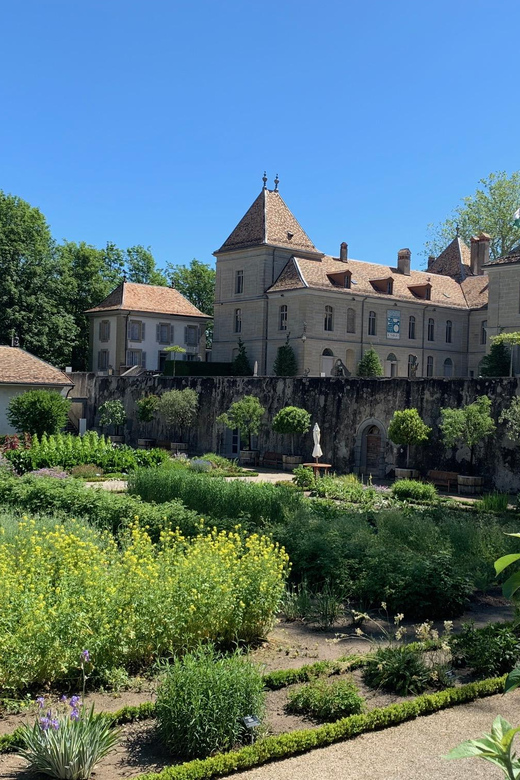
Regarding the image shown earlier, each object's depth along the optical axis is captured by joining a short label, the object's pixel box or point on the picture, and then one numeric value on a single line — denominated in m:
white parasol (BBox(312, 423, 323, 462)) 26.86
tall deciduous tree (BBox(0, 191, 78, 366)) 47.81
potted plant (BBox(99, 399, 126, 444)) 39.12
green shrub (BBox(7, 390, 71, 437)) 29.84
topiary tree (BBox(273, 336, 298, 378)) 44.22
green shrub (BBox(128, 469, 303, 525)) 15.65
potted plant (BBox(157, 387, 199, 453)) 35.34
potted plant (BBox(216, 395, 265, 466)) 32.22
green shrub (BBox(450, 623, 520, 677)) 7.68
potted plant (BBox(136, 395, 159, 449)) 37.28
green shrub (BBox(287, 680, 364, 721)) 6.57
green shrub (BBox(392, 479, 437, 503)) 21.70
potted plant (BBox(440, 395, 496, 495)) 25.31
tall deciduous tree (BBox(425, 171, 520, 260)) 53.94
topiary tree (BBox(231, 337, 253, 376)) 46.62
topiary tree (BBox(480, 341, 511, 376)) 37.44
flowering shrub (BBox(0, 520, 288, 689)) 7.05
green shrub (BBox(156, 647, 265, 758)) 5.90
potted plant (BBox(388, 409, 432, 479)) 27.25
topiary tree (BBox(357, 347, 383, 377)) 44.78
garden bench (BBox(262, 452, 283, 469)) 31.83
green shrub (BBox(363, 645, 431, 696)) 7.25
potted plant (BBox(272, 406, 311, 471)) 30.42
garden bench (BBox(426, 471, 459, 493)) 26.38
